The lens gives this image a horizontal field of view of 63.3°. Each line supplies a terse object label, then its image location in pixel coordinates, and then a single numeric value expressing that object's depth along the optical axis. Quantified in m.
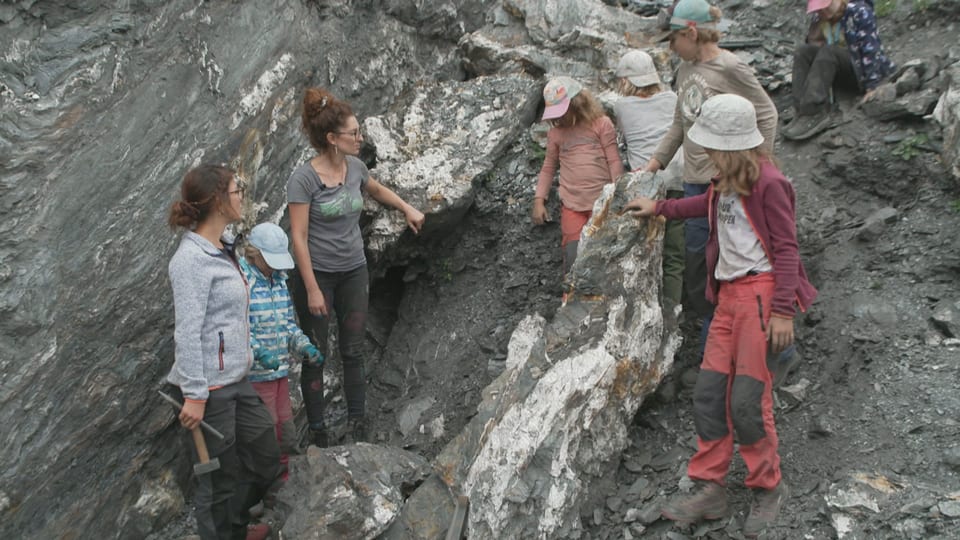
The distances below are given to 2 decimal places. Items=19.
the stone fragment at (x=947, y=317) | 4.75
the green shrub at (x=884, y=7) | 7.54
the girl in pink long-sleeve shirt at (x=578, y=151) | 5.63
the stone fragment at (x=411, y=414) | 5.93
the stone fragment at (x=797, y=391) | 4.80
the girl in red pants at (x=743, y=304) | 3.89
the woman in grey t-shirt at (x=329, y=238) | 5.04
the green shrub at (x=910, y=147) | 5.85
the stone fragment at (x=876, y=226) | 5.54
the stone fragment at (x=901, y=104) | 6.02
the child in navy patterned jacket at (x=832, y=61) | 6.36
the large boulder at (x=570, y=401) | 4.38
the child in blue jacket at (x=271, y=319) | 4.59
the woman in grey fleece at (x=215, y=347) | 3.97
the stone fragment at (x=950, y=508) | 3.70
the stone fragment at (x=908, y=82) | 6.27
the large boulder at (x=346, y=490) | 4.34
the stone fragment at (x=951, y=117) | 5.50
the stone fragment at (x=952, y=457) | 4.01
